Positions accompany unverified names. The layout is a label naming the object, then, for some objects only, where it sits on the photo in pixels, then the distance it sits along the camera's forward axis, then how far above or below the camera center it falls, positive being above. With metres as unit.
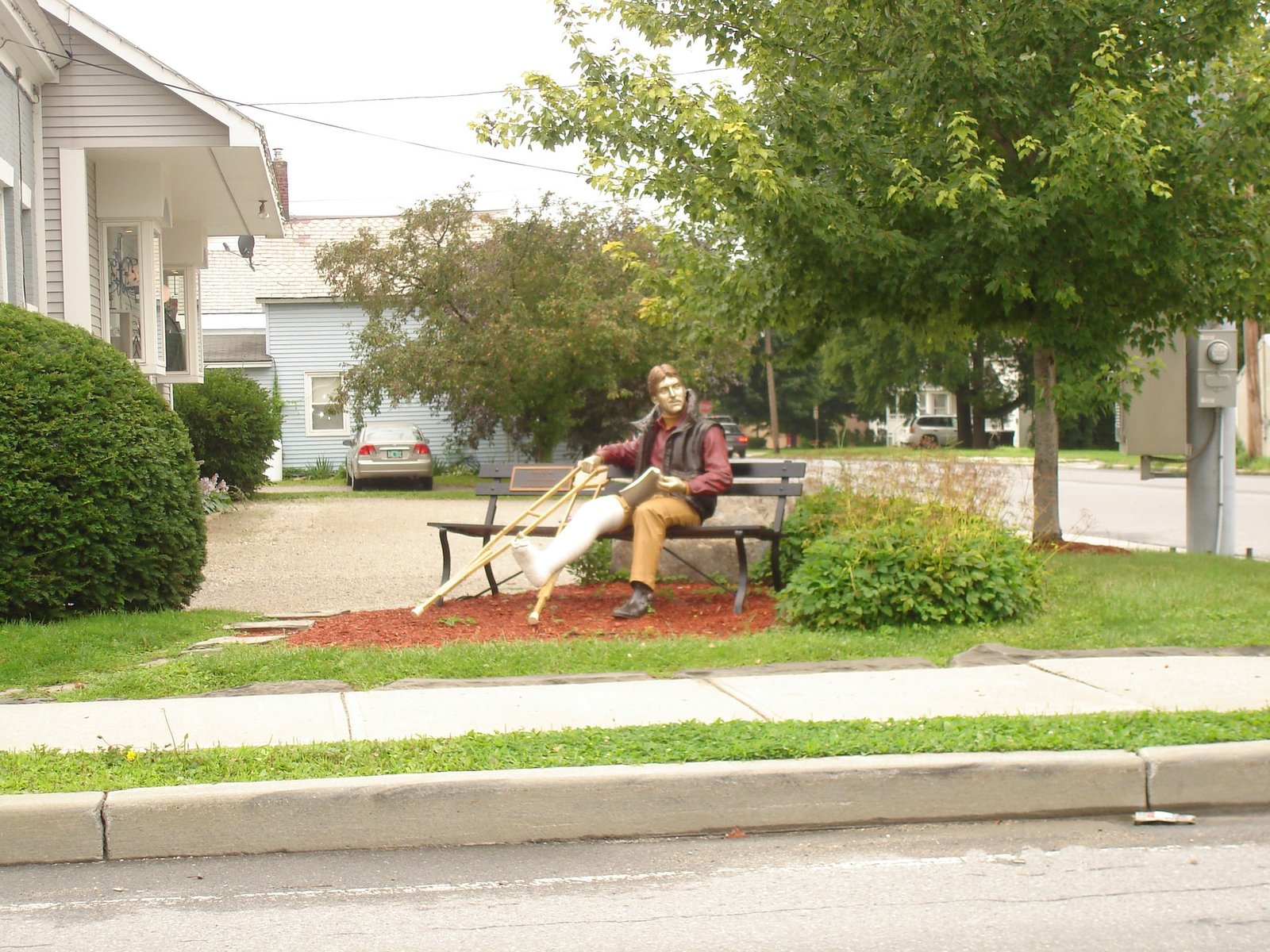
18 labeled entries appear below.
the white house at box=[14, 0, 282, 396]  12.88 +3.21
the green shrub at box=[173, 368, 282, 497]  20.75 +0.12
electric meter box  11.20 +0.45
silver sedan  27.50 -0.52
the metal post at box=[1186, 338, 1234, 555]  11.55 -0.48
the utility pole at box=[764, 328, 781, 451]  50.45 +1.19
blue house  33.59 +2.19
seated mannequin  8.09 -0.41
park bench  8.41 -0.46
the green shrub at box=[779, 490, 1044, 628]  7.42 -0.91
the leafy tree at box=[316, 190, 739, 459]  24.05 +2.26
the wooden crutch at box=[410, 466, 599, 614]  8.34 -0.84
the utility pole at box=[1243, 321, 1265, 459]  31.05 +0.92
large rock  9.70 -0.98
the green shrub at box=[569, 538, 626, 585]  9.88 -1.08
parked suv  56.78 -0.15
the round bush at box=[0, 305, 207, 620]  7.52 -0.30
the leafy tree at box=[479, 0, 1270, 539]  9.12 +2.05
